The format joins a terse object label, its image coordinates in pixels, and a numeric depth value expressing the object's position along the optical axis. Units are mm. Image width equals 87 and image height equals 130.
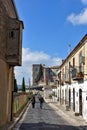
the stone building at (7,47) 8599
